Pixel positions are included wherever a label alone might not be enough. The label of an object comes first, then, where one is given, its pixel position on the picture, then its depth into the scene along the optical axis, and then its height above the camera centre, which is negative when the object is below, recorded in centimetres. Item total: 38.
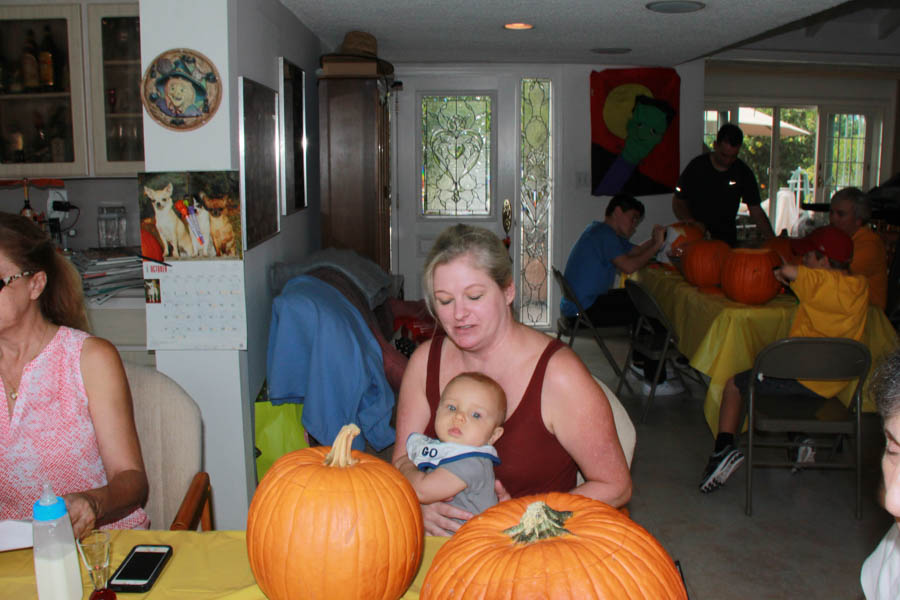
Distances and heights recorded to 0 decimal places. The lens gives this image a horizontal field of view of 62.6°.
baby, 149 -48
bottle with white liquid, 113 -51
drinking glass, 120 -56
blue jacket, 284 -57
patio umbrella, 885 +104
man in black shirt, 543 +14
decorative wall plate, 265 +45
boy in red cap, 319 -45
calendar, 276 -35
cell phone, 127 -62
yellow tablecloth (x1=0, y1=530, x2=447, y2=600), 126 -63
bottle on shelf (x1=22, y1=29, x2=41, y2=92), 361 +72
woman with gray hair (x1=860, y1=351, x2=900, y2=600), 88 -33
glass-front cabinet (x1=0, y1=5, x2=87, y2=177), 360 +58
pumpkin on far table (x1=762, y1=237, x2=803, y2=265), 410 -22
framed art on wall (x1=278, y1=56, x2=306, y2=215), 356 +40
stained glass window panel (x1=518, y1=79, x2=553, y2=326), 651 +11
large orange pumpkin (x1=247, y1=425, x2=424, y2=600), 110 -48
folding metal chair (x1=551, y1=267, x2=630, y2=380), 488 -75
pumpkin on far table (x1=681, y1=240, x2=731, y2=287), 402 -28
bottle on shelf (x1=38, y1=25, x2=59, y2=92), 362 +75
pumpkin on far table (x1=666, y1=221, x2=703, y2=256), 455 -16
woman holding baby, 163 -40
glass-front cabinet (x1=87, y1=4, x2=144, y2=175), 358 +62
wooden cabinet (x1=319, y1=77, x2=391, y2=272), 415 +28
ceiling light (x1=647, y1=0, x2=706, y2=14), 376 +105
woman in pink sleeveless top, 170 -44
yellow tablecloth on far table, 353 -61
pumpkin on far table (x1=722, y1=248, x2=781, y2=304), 356 -32
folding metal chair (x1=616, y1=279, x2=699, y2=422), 412 -77
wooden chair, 185 -57
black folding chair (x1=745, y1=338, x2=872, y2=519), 307 -70
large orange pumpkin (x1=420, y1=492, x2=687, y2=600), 88 -43
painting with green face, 645 +71
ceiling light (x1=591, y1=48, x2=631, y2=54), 559 +121
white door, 640 +47
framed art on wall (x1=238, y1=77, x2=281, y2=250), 286 +22
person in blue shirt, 500 -33
